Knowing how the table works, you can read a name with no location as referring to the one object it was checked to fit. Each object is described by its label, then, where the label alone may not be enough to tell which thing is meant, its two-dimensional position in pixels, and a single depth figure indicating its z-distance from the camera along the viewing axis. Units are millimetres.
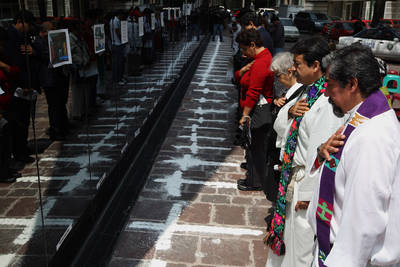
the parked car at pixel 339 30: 23625
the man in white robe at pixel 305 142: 2428
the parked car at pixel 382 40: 17658
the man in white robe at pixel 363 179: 1605
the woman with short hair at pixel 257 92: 4488
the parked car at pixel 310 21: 31938
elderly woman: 3242
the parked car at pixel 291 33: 26406
